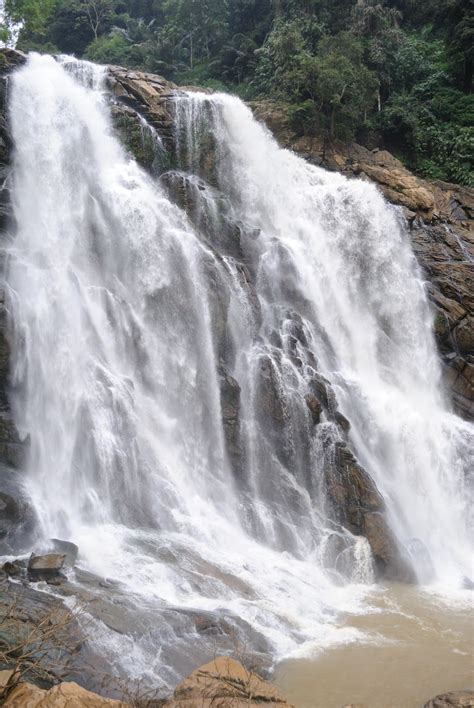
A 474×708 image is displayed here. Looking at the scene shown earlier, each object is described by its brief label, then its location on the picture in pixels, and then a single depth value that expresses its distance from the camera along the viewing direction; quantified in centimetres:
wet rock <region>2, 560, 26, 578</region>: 1112
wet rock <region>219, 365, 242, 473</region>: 1731
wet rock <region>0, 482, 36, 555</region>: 1261
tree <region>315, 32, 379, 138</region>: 2906
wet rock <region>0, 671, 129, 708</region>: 614
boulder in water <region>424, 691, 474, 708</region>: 834
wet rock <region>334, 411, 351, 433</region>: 1806
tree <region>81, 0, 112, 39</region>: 4809
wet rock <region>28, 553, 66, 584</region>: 1114
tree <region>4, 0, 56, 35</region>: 3028
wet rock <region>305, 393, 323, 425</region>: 1767
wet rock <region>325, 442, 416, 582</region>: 1517
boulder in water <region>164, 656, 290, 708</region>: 688
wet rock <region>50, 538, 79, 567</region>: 1198
